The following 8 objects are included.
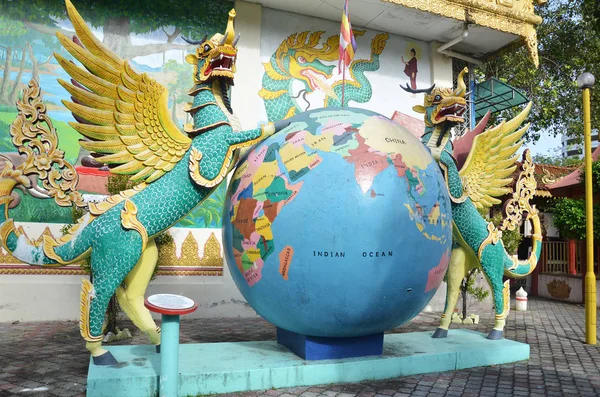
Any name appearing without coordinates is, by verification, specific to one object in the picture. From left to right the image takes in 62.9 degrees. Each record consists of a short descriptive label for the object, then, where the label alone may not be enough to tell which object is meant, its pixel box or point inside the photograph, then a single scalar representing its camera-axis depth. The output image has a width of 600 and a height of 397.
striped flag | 5.91
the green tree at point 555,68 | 16.56
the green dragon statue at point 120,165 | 4.67
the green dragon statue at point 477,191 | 6.09
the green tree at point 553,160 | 33.21
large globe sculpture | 4.38
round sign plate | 3.86
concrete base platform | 4.18
